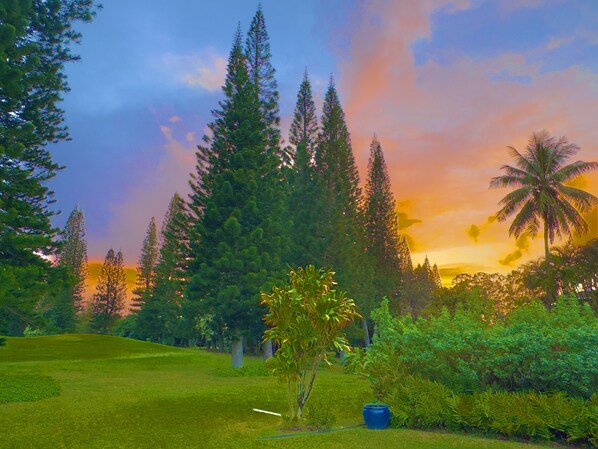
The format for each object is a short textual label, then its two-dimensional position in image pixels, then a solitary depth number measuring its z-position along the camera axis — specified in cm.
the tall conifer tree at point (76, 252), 6122
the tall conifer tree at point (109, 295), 6319
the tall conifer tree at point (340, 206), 3388
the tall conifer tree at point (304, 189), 3338
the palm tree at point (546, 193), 2839
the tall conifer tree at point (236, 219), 2541
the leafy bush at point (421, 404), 926
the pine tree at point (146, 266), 6106
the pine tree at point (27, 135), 1677
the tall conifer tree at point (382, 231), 4516
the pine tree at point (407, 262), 7083
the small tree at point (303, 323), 1005
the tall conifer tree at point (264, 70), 3309
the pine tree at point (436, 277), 9476
